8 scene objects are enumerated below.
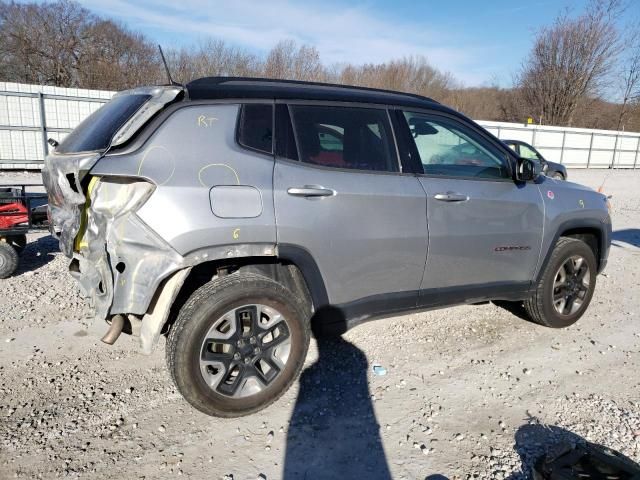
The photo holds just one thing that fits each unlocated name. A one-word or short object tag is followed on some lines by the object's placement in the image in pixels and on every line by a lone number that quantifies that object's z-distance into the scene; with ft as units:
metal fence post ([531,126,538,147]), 78.53
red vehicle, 16.52
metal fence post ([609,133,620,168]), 90.83
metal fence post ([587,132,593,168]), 86.94
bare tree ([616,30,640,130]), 116.16
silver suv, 8.56
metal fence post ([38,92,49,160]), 49.80
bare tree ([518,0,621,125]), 111.96
